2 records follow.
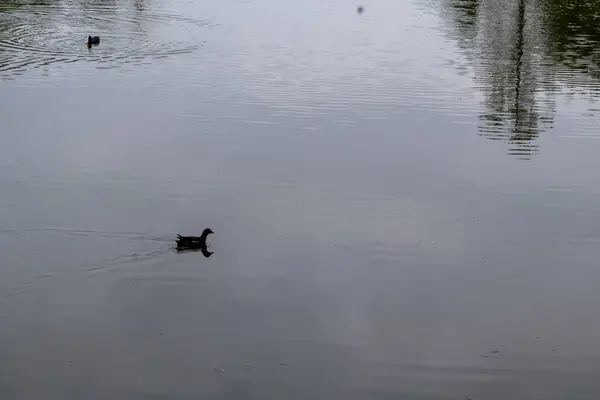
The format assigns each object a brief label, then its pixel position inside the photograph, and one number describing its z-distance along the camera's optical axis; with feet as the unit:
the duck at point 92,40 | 148.77
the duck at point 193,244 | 68.59
